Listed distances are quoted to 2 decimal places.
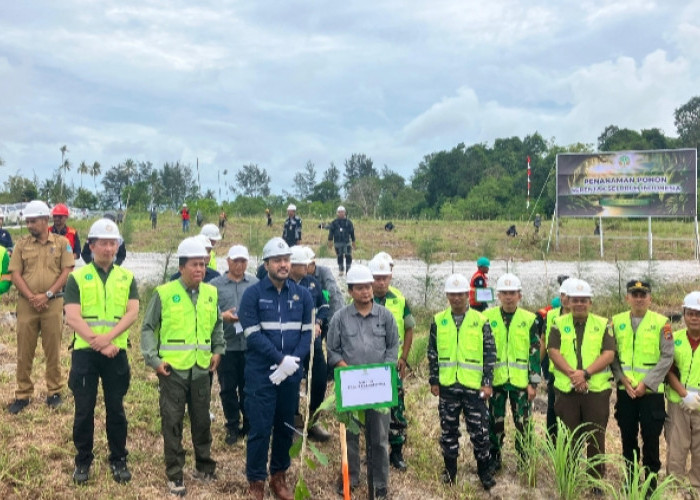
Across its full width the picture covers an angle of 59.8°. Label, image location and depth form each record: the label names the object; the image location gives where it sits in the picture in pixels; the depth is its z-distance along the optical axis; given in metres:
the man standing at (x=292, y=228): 12.01
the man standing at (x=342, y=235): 12.90
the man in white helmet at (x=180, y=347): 4.23
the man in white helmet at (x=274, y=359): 4.24
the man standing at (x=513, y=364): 4.89
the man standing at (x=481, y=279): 7.19
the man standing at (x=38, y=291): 5.34
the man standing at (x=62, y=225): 6.45
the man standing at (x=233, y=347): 5.22
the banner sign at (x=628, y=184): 16.34
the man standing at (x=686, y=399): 4.65
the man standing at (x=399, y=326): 5.05
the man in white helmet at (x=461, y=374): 4.67
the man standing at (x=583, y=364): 4.73
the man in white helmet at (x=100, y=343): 4.25
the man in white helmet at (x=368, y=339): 4.42
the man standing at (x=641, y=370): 4.69
